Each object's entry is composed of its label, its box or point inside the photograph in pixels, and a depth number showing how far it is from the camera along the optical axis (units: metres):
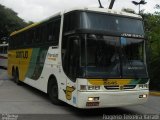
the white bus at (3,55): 34.24
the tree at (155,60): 18.36
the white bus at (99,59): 10.24
